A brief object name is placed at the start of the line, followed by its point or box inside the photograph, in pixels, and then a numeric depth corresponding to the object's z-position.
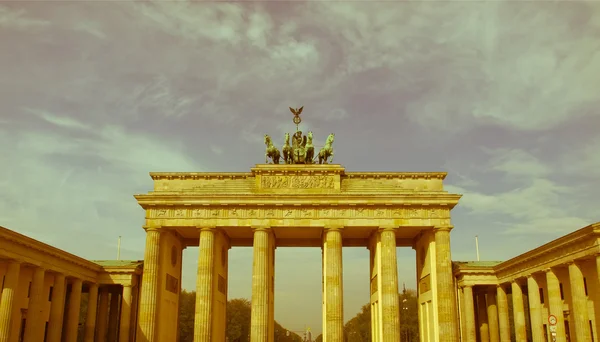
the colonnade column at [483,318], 49.28
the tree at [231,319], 92.75
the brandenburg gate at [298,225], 41.34
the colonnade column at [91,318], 44.53
